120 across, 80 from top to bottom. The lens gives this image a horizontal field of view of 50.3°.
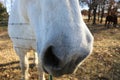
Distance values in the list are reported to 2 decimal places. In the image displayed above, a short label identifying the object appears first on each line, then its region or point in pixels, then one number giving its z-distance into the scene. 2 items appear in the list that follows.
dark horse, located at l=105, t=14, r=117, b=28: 7.80
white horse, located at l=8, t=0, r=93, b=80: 0.85
